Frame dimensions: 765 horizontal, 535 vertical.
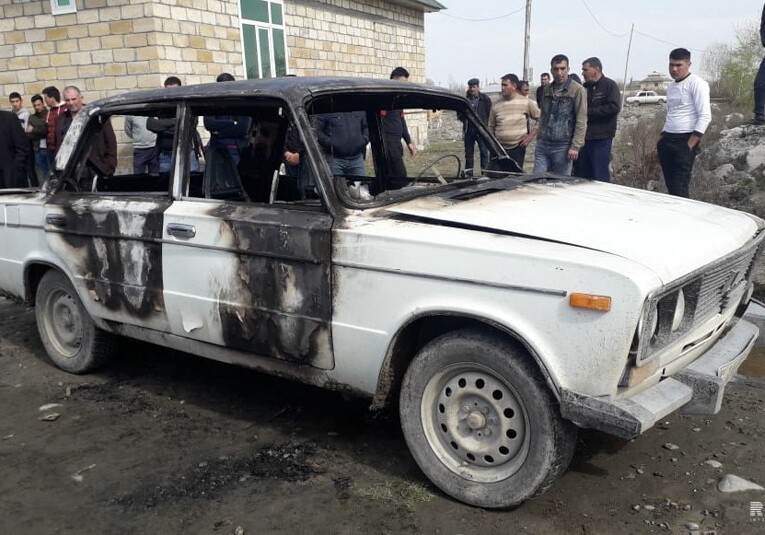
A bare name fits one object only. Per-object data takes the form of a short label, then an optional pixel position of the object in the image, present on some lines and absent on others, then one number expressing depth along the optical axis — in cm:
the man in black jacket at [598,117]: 724
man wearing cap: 442
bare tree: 2704
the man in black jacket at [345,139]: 365
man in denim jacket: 714
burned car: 257
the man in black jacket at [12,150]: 934
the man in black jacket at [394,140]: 446
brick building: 1138
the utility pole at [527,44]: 2912
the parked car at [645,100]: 3575
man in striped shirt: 823
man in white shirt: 661
